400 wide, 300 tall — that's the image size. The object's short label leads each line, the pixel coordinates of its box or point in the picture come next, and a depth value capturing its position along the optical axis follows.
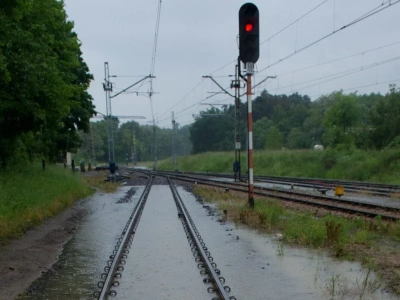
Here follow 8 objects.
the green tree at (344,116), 68.12
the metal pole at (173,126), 68.93
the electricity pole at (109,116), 40.94
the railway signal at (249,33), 15.83
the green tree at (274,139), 95.12
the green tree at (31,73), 16.42
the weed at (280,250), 9.98
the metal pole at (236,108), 36.12
